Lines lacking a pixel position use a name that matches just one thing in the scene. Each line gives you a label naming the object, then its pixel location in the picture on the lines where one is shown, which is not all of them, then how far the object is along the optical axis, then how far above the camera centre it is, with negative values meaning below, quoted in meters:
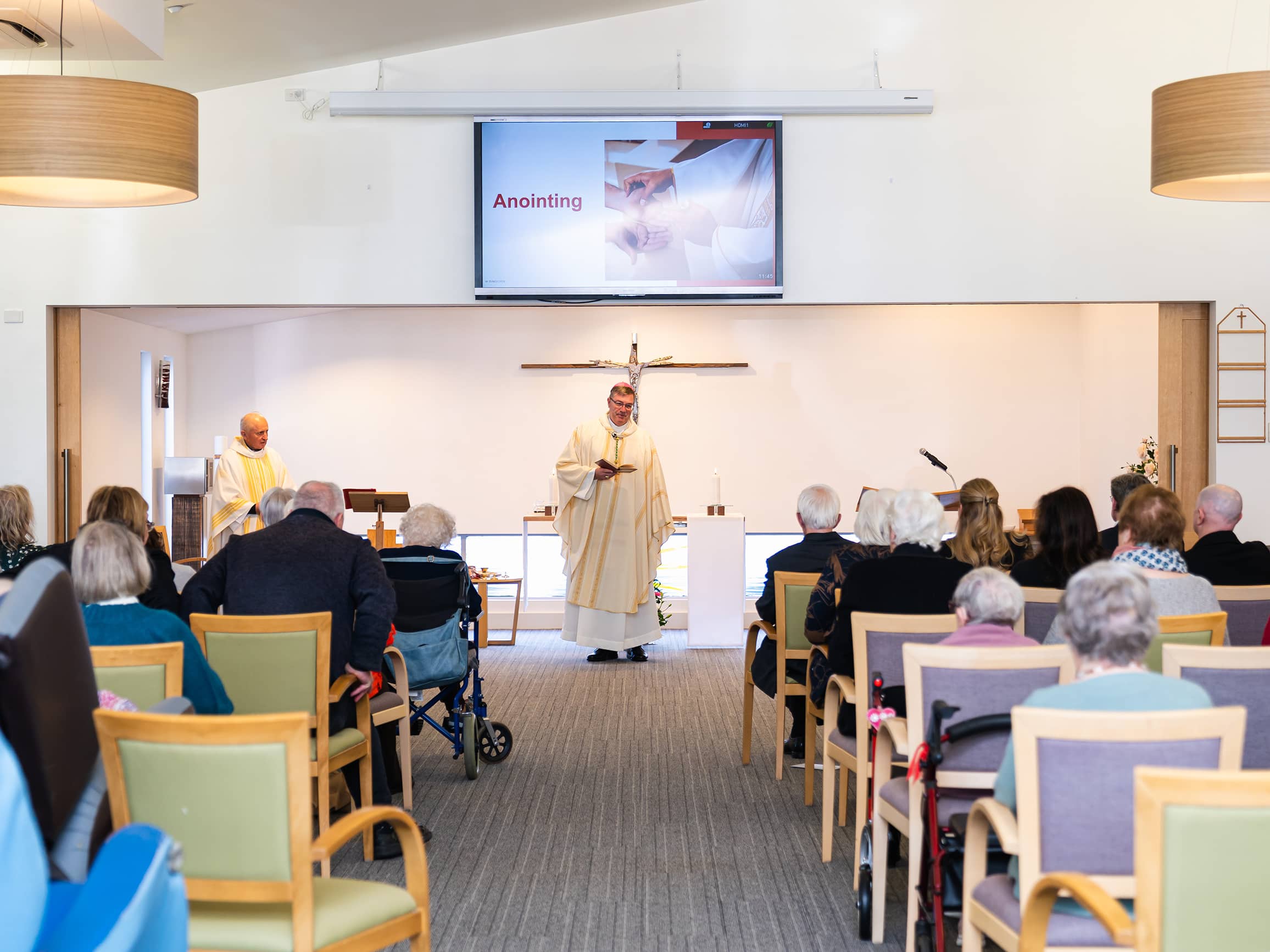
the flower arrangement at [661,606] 8.19 -1.26
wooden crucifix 10.84 +0.68
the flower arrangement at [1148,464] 7.47 -0.15
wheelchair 4.49 -1.08
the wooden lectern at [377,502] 7.67 -0.43
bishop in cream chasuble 7.71 -0.68
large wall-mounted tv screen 6.61 +1.31
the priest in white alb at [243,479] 7.17 -0.27
